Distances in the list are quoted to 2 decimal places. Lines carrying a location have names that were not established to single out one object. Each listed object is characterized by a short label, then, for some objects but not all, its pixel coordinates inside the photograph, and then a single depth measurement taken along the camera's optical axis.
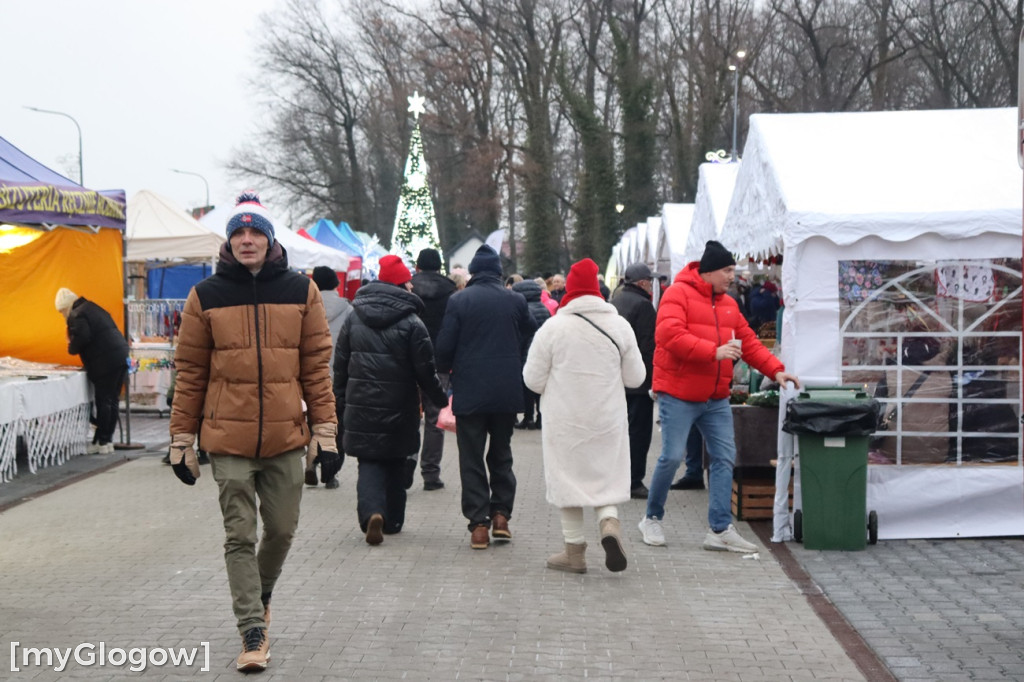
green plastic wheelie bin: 7.61
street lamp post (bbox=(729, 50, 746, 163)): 37.56
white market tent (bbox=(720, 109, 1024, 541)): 7.96
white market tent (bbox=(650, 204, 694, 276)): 18.00
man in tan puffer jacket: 5.02
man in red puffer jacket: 7.67
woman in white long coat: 6.92
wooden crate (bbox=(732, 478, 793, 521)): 8.87
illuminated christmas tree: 33.12
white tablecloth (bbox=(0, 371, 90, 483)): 10.83
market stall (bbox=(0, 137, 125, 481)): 11.01
